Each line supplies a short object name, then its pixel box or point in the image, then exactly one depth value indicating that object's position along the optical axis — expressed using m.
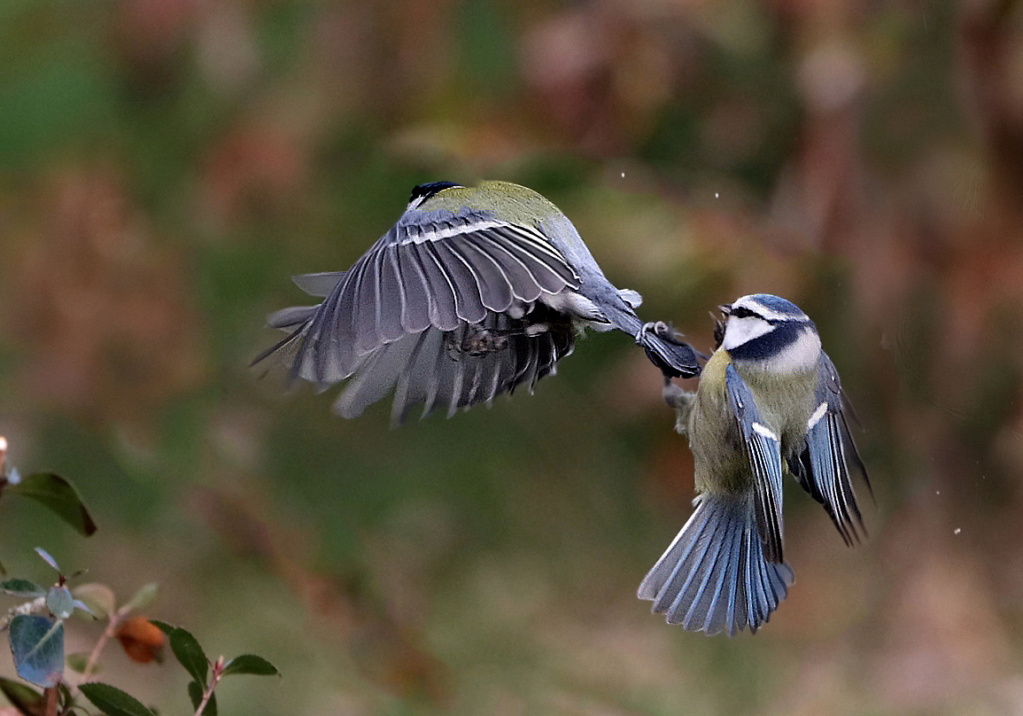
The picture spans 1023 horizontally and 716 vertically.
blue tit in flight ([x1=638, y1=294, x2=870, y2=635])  6.16
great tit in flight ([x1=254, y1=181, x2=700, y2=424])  6.17
